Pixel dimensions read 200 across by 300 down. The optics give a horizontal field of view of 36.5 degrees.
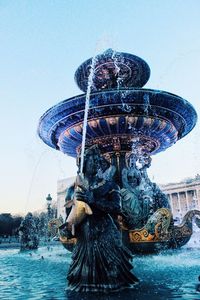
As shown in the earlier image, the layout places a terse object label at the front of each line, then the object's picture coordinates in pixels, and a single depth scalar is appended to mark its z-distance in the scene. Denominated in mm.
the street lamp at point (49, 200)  19544
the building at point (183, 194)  63812
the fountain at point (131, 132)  8055
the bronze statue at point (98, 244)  3992
